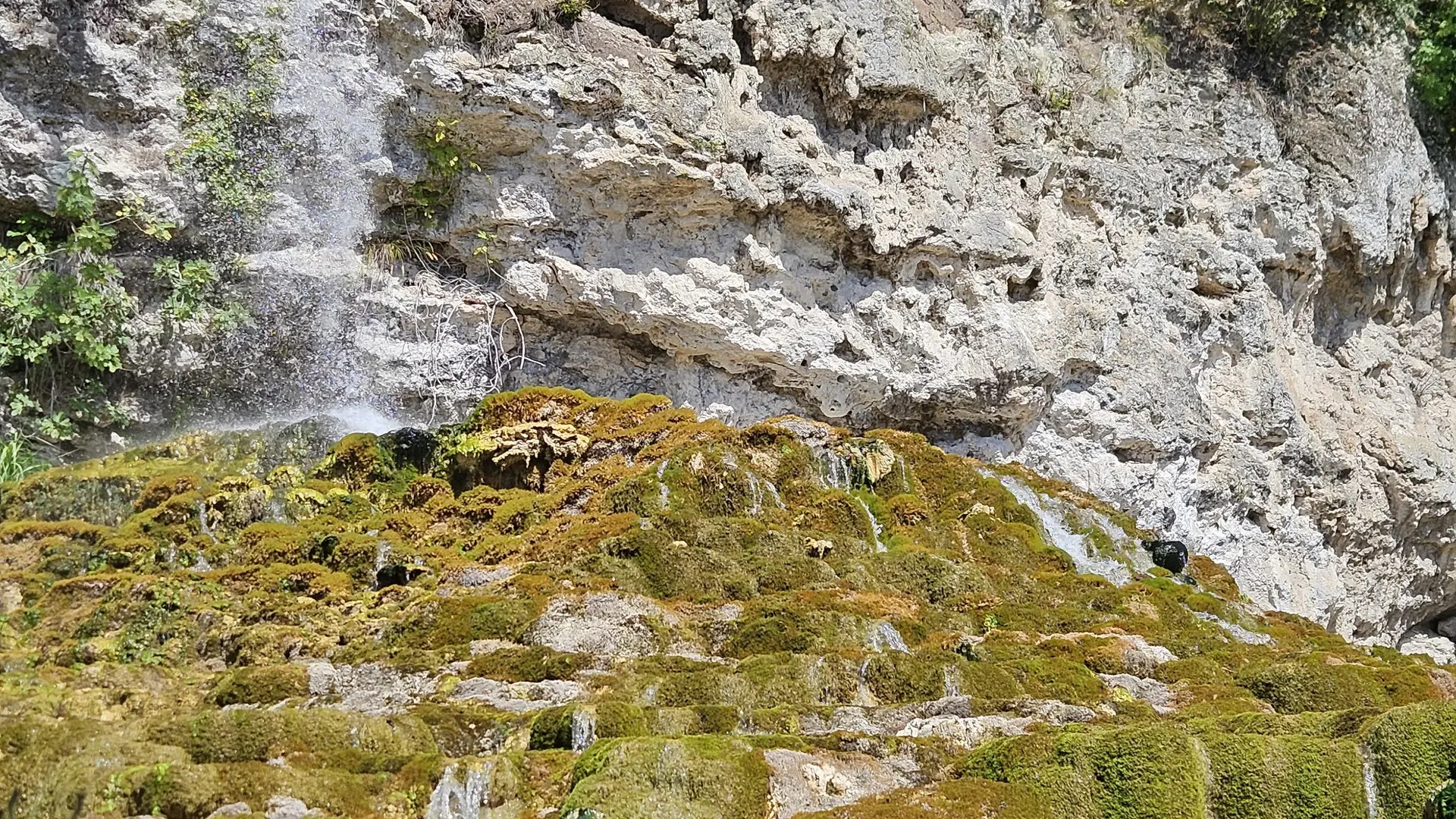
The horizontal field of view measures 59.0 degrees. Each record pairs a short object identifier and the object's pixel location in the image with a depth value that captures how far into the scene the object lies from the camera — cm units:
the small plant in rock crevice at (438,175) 2020
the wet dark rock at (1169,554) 2045
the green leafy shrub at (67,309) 1828
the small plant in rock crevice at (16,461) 1719
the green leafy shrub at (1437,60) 2923
